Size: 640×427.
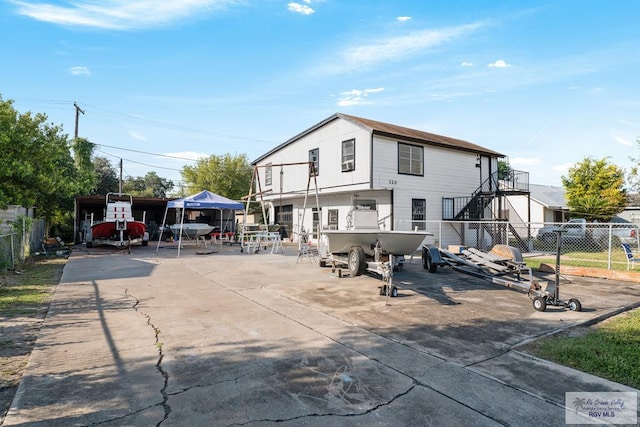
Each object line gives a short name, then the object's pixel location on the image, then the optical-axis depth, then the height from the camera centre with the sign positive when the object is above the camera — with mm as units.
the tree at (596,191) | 25031 +2252
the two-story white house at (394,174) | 16672 +2328
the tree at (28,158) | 11758 +2018
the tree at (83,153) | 26047 +4602
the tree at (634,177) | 23656 +3084
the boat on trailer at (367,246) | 7661 -642
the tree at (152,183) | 63400 +6314
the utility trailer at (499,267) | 6289 -1131
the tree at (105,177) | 39750 +4570
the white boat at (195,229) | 17930 -598
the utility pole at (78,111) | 29172 +8513
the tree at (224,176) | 34594 +4058
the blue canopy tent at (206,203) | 14570 +609
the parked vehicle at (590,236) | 17742 -731
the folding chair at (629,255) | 10628 -962
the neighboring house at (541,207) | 28781 +1180
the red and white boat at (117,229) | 15695 -594
